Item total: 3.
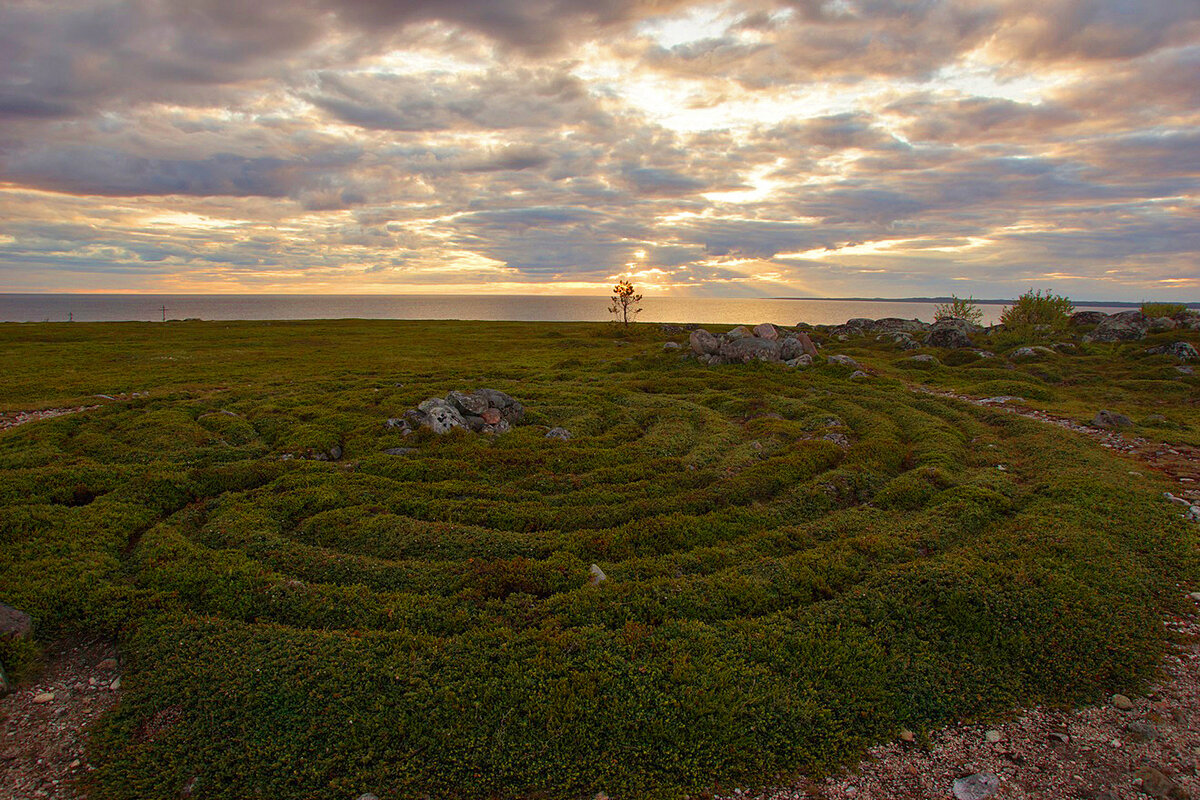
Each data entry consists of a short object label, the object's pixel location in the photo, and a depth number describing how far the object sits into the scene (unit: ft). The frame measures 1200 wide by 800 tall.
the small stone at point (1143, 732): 26.81
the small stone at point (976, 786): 23.95
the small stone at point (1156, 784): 23.76
